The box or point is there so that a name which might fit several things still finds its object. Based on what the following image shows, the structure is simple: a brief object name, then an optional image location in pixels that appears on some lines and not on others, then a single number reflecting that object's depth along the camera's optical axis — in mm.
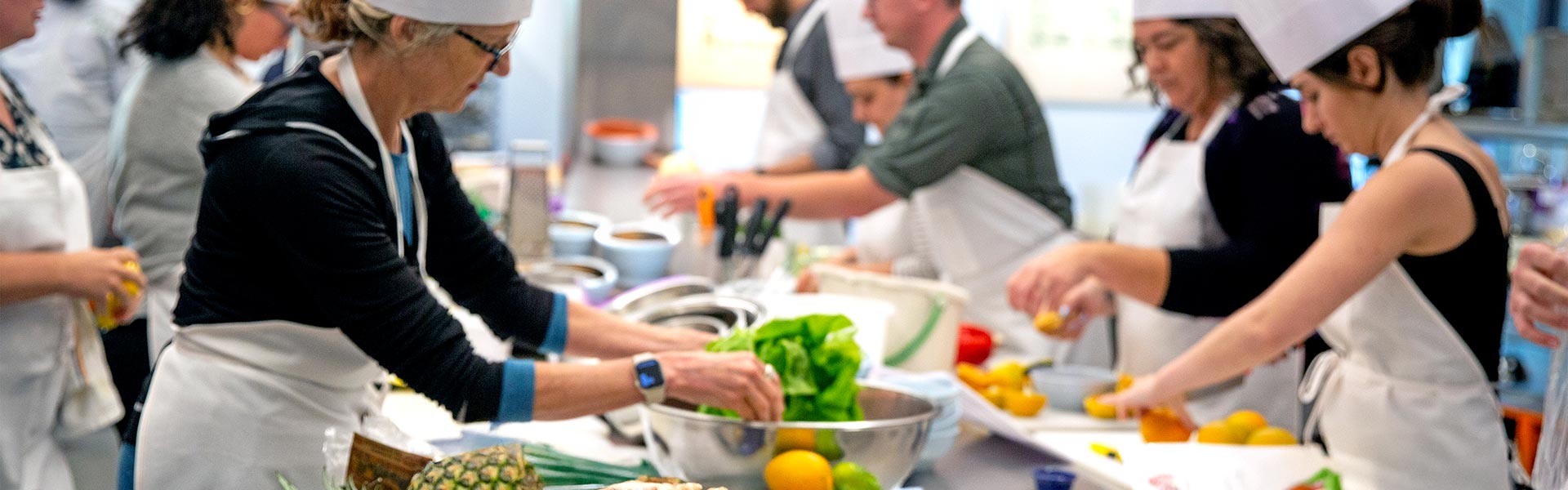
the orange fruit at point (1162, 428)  2100
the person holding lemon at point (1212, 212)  2396
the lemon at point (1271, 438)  1938
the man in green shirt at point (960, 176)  3055
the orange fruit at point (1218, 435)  1961
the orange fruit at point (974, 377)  2319
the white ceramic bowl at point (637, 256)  3016
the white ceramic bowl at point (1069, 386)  2293
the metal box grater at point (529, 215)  3176
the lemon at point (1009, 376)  2301
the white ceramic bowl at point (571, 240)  3332
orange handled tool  2967
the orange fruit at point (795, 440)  1580
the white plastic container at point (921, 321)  2320
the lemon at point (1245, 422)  1972
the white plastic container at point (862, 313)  2158
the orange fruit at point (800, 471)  1534
